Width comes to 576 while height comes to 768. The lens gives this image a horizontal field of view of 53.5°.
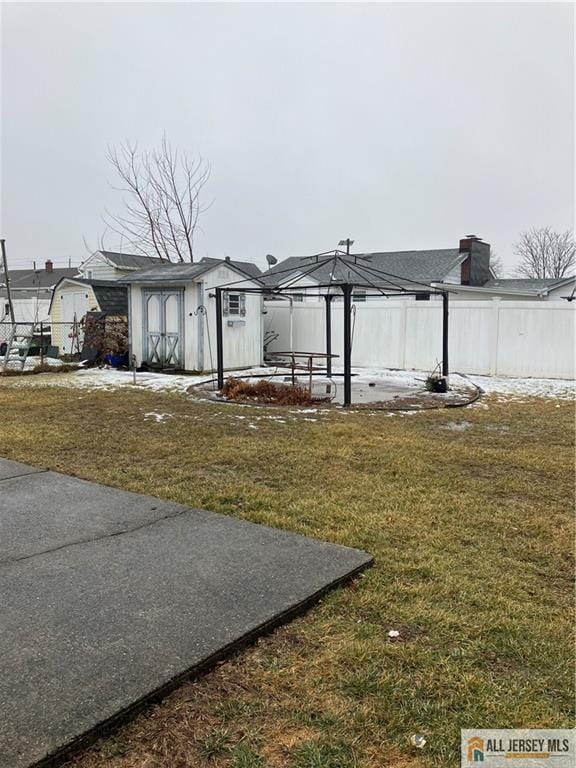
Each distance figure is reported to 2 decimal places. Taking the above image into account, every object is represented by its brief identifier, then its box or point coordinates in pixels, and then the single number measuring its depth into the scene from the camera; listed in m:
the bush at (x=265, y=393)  8.68
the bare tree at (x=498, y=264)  43.37
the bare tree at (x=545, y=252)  39.00
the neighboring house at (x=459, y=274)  21.20
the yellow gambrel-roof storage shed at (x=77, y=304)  16.03
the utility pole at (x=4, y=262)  18.64
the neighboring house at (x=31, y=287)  23.89
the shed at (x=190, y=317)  12.91
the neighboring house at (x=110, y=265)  22.17
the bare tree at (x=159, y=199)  22.12
